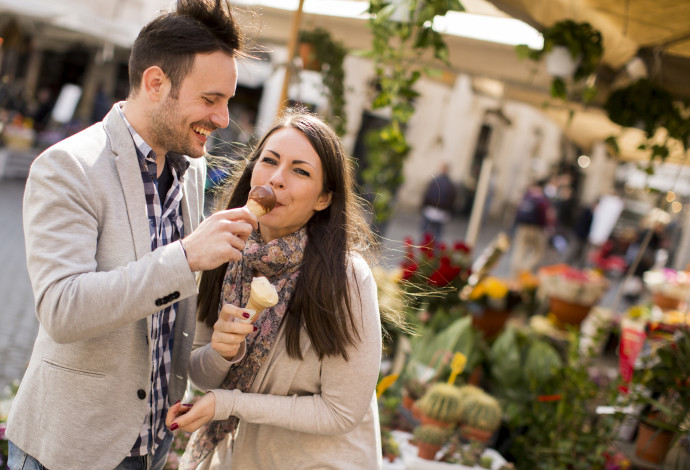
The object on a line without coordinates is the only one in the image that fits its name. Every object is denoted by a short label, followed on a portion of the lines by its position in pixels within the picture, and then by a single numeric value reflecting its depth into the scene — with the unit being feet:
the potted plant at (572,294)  21.75
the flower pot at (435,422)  10.97
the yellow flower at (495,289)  20.01
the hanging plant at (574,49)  12.32
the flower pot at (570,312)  21.93
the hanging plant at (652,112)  13.73
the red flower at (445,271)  14.67
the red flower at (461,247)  16.81
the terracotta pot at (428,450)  10.43
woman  5.98
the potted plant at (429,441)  10.43
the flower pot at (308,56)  14.96
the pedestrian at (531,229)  37.96
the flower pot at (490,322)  19.99
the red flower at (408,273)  13.50
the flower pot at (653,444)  11.68
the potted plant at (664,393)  10.64
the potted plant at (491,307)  19.53
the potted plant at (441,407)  10.94
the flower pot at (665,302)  23.25
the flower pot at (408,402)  12.37
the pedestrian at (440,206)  38.49
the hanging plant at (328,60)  14.90
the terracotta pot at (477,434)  10.93
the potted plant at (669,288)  23.17
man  4.87
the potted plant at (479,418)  10.95
